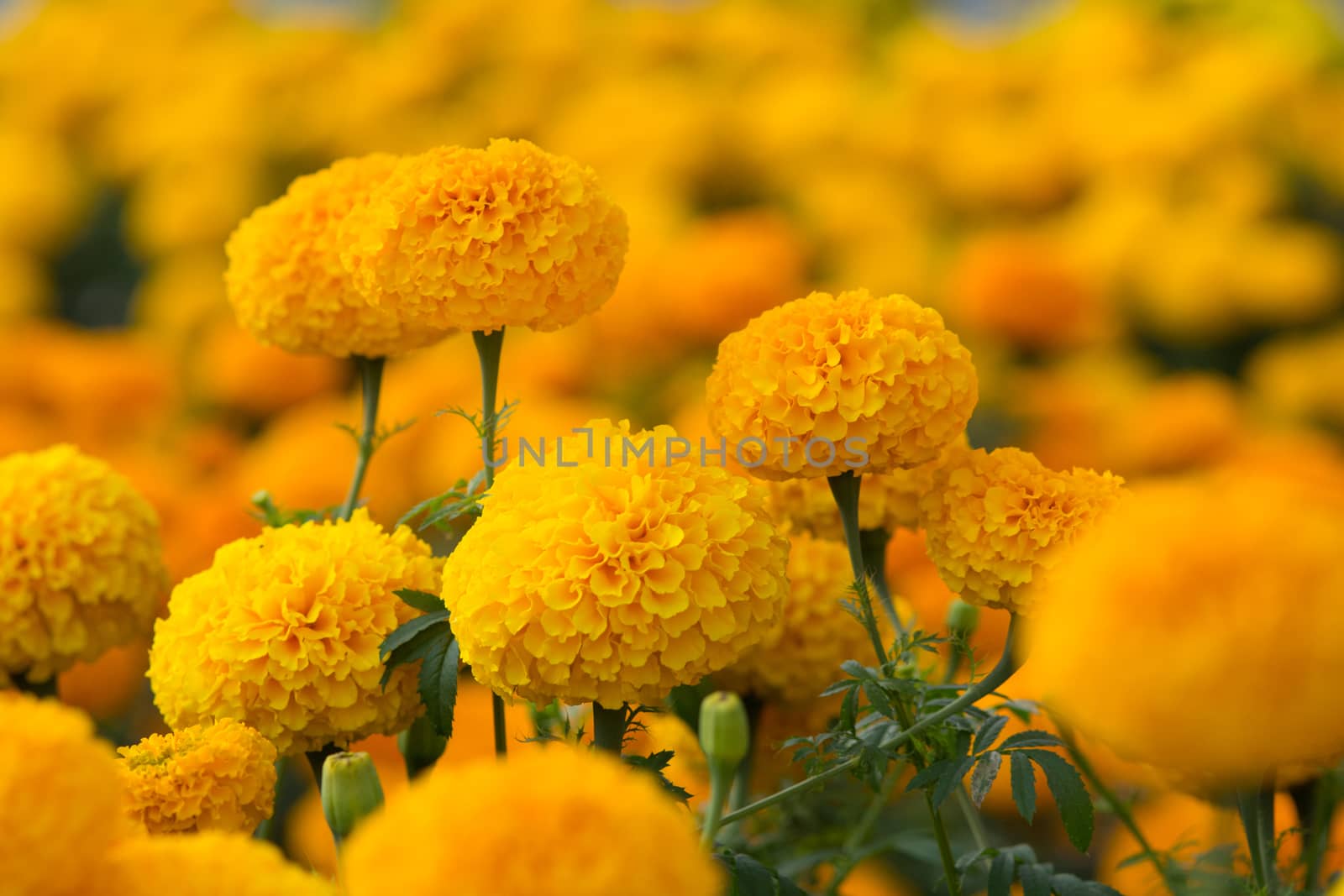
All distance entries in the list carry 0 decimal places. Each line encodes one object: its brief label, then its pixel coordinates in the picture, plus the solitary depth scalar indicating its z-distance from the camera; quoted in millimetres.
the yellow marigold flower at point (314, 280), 1128
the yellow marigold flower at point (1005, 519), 1035
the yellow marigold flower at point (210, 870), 918
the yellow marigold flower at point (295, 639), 1053
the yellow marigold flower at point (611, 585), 1009
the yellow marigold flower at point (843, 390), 1039
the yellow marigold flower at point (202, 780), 1019
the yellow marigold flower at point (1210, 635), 895
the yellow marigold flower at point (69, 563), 1126
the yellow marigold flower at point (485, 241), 1060
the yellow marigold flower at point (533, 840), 891
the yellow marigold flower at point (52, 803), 909
